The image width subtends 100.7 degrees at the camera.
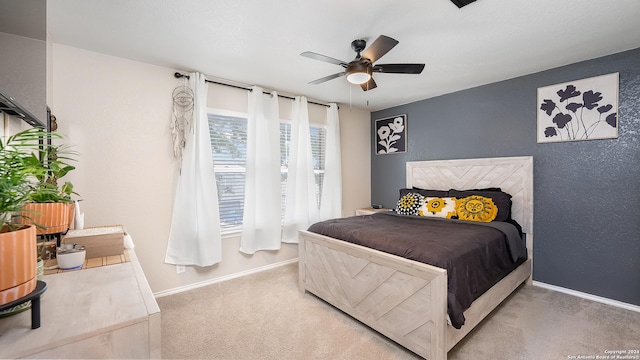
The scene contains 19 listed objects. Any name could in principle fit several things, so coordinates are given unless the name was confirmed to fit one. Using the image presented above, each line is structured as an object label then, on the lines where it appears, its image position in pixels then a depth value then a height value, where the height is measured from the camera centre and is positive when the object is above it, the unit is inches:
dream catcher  111.9 +27.5
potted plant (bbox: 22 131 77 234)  52.6 -5.5
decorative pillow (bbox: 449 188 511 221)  114.0 -9.1
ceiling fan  77.9 +36.0
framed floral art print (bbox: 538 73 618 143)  99.3 +26.8
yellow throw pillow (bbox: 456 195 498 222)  113.7 -13.6
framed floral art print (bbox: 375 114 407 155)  167.5 +28.8
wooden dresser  29.8 -17.9
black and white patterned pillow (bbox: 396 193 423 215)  133.8 -13.3
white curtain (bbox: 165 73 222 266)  111.8 -9.1
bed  68.1 -32.9
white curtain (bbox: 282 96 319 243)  145.3 +2.3
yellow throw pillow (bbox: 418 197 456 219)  123.4 -14.0
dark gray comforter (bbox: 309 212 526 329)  70.0 -20.8
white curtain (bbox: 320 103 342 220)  158.9 +4.2
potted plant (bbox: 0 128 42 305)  28.6 -6.1
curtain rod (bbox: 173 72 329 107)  111.8 +44.8
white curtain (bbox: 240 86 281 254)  129.4 +1.3
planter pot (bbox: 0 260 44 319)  33.5 -16.8
